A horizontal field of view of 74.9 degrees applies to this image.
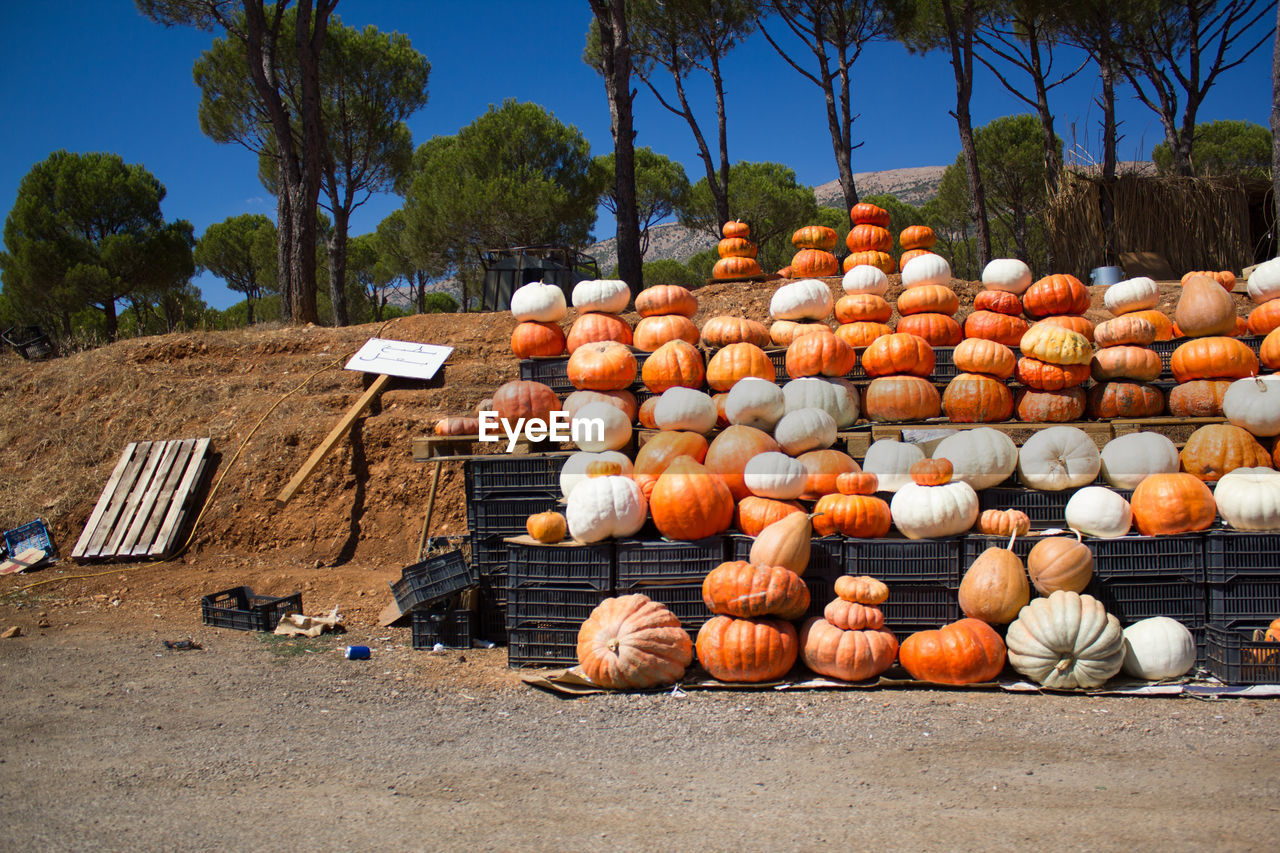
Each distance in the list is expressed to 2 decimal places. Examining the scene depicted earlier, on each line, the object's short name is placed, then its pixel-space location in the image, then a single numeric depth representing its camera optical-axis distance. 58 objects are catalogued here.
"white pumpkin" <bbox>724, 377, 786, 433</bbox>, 5.84
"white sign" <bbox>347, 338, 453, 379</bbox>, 8.41
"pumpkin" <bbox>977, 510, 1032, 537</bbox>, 4.68
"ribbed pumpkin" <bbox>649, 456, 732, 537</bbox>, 4.81
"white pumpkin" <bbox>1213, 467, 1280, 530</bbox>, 4.44
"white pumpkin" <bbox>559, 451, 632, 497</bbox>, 5.36
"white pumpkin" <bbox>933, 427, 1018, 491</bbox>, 5.04
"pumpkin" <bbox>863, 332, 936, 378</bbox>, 6.36
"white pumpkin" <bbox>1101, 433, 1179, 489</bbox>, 5.04
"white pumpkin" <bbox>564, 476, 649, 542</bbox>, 4.82
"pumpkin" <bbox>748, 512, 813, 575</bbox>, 4.53
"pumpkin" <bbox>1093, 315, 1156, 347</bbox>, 6.19
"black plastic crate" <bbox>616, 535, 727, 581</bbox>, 4.82
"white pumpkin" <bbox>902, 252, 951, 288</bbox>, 7.35
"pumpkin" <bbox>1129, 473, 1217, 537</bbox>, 4.53
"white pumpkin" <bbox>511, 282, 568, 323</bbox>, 7.05
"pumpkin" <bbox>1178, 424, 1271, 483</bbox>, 5.11
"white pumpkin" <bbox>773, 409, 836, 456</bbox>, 5.58
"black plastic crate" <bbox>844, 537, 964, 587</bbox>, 4.64
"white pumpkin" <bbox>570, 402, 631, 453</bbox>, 5.84
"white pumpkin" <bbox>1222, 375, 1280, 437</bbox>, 5.20
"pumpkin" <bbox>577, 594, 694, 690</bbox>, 4.36
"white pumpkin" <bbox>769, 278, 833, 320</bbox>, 7.12
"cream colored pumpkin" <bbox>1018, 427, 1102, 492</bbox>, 5.02
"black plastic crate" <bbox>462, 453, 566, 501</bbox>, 5.55
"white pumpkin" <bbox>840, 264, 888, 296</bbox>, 7.32
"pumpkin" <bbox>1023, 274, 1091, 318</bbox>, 6.71
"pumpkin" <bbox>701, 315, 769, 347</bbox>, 6.82
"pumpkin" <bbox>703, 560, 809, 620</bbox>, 4.37
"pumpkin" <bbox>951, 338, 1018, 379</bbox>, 6.23
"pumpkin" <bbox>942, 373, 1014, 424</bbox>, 6.15
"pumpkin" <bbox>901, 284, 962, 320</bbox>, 6.95
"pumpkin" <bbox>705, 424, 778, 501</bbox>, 5.29
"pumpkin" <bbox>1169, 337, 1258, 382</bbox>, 5.99
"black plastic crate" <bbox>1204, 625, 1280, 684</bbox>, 4.18
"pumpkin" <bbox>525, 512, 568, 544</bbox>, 4.96
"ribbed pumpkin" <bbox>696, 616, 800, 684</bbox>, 4.37
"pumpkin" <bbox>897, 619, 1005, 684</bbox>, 4.29
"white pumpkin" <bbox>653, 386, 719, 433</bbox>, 5.77
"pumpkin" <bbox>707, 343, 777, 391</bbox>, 6.39
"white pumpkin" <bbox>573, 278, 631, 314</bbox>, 7.18
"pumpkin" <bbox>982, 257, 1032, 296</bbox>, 6.91
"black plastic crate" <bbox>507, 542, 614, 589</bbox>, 4.89
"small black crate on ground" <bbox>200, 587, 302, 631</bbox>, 5.88
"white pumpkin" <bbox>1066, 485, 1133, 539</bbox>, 4.63
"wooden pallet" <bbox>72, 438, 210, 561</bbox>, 7.64
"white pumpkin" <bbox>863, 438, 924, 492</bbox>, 5.24
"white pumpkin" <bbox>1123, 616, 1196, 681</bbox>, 4.26
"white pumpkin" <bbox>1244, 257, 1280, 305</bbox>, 6.48
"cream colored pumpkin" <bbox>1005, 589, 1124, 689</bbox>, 4.18
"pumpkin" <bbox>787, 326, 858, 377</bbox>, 6.37
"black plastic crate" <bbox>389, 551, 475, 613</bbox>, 5.35
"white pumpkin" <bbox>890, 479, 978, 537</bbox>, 4.65
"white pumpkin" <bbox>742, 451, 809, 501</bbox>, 5.04
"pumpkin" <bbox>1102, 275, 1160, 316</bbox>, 6.65
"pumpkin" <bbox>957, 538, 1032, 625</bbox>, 4.41
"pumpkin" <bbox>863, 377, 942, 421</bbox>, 6.22
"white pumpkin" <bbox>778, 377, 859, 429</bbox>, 6.16
